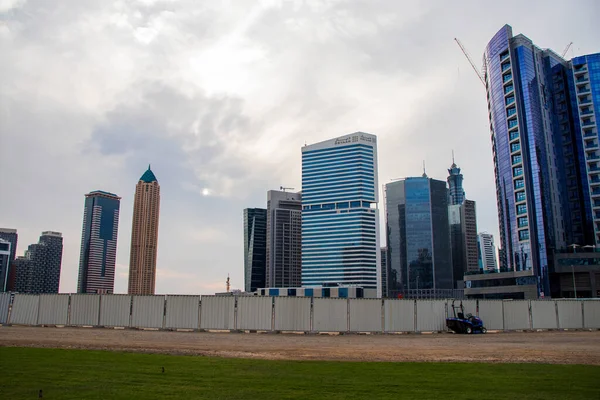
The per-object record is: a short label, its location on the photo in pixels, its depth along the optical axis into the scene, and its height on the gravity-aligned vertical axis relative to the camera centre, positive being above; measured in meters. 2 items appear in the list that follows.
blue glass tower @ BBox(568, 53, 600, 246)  155.88 +54.50
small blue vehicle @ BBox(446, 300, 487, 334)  45.94 -2.79
